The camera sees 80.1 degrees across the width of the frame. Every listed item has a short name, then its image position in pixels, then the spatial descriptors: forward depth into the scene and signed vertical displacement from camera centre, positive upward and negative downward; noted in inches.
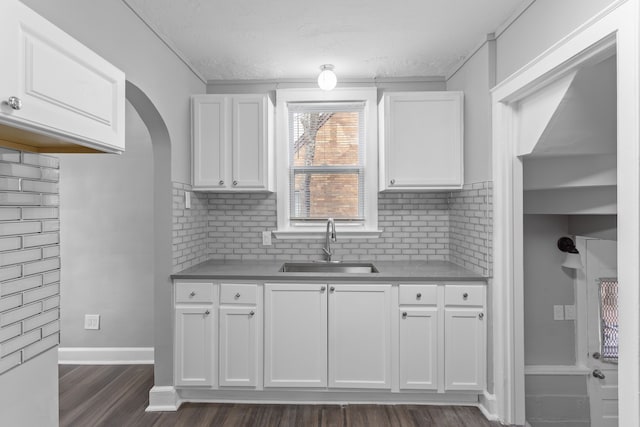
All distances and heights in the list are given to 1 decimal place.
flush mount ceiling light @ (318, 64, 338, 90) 117.3 +42.0
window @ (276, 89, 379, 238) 135.3 +16.8
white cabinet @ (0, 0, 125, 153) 39.3 +15.3
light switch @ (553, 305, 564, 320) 108.3 -27.4
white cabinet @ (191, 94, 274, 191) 122.3 +23.5
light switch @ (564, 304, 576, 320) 108.0 -27.4
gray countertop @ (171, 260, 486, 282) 106.2 -16.6
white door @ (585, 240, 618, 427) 102.1 -31.7
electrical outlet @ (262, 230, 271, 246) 136.6 -7.6
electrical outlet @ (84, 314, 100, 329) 136.3 -37.6
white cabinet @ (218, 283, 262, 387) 108.0 -35.2
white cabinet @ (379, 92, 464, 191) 119.5 +23.8
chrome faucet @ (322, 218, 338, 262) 129.7 -7.6
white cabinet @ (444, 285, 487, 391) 105.3 -34.0
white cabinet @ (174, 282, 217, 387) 108.0 -33.9
